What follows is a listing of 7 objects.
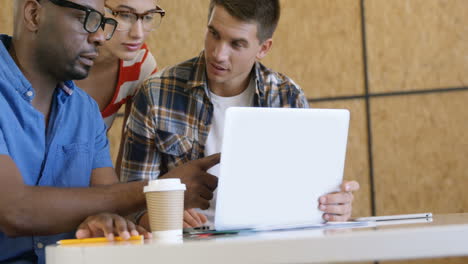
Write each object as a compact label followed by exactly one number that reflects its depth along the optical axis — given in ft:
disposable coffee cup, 6.66
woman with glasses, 10.84
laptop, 7.10
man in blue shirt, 7.42
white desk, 5.62
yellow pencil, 6.23
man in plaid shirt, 11.11
